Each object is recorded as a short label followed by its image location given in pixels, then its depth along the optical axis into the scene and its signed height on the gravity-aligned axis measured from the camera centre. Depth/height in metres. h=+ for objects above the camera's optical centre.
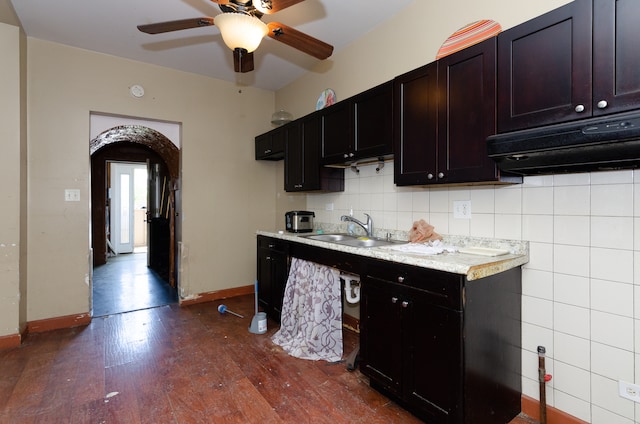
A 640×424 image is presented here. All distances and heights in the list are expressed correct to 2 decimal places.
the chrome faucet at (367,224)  2.82 -0.13
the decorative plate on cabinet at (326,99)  3.26 +1.19
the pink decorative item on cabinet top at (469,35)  1.93 +1.13
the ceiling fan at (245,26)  1.74 +1.10
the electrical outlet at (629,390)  1.46 -0.86
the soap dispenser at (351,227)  3.05 -0.18
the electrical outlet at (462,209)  2.11 +0.01
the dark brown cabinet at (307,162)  3.03 +0.50
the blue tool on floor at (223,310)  3.40 -1.10
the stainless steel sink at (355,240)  2.56 -0.27
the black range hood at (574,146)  1.17 +0.27
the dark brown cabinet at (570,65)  1.23 +0.64
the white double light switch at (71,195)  3.12 +0.15
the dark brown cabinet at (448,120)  1.68 +0.54
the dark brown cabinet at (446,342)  1.51 -0.72
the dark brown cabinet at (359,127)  2.29 +0.67
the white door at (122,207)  7.51 +0.08
